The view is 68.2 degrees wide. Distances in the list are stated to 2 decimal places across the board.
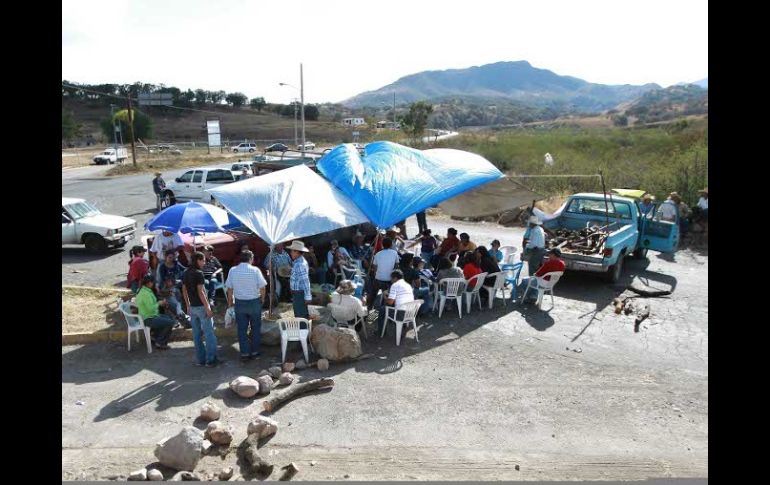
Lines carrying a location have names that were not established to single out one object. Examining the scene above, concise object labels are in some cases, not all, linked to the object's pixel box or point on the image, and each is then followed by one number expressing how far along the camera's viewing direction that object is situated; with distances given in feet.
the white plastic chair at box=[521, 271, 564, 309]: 34.03
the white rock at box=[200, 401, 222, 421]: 21.18
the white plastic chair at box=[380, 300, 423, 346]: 28.73
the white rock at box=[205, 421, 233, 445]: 19.19
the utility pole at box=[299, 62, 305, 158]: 108.78
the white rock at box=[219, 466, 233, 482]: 17.58
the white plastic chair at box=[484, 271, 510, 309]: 34.58
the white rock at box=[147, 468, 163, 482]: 17.25
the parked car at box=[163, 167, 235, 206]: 71.51
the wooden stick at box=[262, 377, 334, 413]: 22.20
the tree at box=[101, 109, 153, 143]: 234.79
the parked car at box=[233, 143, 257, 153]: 191.83
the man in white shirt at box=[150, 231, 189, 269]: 34.73
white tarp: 30.53
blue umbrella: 35.14
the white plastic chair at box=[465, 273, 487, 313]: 33.50
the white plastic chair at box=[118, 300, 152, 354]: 27.43
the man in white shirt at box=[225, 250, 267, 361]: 25.95
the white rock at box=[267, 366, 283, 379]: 24.80
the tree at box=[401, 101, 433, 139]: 166.24
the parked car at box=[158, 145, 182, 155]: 182.60
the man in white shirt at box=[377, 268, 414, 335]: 28.84
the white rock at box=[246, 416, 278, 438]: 19.83
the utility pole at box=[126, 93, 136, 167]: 127.29
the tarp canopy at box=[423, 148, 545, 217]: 42.96
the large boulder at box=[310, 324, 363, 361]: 26.63
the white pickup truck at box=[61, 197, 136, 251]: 48.08
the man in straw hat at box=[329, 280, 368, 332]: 28.02
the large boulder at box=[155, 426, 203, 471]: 17.80
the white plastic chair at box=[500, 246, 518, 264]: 39.17
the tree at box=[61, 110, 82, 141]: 227.20
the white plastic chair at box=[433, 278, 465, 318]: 32.60
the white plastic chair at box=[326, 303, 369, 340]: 28.09
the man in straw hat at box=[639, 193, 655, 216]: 45.62
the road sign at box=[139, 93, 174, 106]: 187.21
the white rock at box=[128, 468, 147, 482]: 17.33
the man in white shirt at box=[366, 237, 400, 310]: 31.09
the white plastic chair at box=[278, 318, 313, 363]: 26.43
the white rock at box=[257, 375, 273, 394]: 23.39
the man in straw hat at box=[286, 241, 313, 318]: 28.40
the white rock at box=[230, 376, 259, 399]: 22.90
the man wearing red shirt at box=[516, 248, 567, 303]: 34.04
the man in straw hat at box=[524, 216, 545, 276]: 37.35
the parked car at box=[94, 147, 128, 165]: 161.99
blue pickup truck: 39.78
